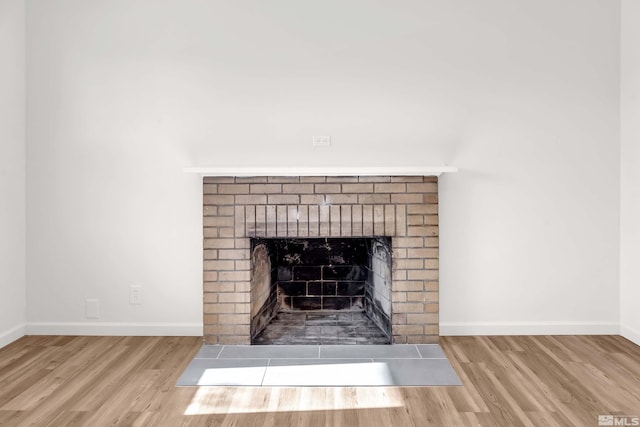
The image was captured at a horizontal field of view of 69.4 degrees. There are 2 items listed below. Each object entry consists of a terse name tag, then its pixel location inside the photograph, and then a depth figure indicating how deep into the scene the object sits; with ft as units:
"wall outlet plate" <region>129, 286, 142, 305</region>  10.15
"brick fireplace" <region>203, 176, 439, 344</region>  9.57
